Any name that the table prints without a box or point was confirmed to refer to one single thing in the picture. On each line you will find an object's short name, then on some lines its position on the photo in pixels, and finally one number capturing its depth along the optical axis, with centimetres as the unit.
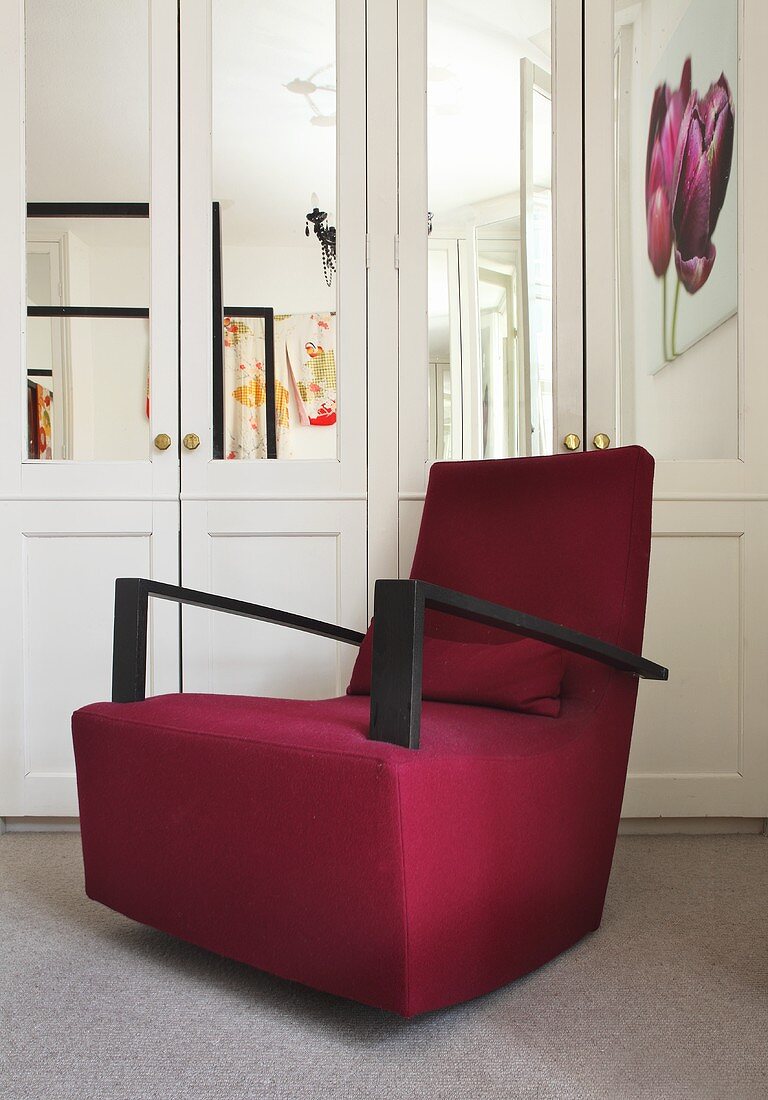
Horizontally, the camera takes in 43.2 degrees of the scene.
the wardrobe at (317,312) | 233
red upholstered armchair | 122
